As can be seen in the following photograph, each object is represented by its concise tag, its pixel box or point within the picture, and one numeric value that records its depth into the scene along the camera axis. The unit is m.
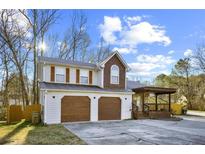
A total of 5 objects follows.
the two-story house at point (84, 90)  8.63
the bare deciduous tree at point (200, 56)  15.29
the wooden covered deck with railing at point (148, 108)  10.64
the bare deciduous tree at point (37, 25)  13.03
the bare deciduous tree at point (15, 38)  11.71
